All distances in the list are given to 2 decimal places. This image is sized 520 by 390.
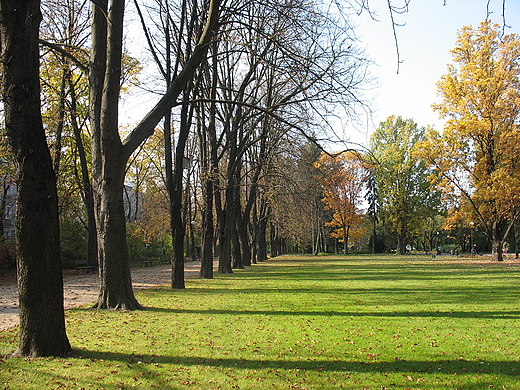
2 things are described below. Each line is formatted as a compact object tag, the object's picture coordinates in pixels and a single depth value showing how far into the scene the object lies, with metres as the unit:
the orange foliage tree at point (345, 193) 53.84
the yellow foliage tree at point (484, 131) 29.97
